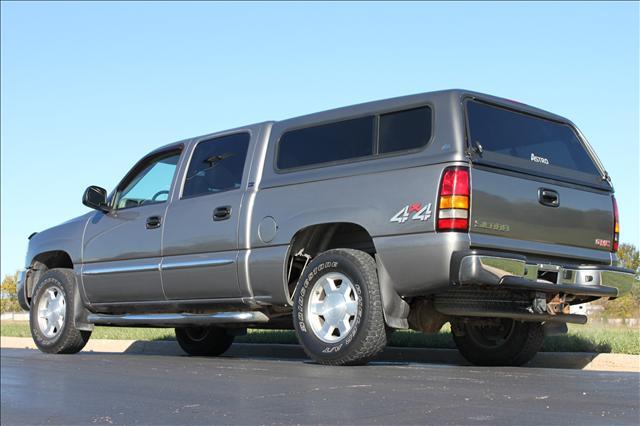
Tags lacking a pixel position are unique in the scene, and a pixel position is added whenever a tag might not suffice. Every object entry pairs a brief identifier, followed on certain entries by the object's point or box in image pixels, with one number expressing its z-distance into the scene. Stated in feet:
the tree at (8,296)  255.70
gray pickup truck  21.43
